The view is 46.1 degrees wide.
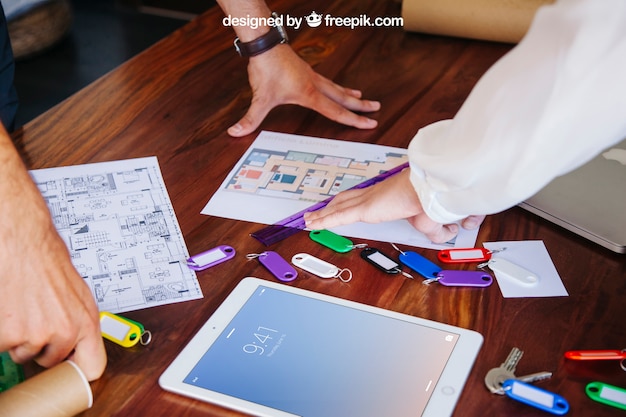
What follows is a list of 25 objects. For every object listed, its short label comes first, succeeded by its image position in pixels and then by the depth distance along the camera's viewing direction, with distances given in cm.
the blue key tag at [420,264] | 98
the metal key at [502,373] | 81
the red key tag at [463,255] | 101
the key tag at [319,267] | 98
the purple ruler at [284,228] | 106
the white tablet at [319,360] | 80
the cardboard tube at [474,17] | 158
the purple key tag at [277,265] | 98
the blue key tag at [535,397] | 79
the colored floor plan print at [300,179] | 108
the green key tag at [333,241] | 103
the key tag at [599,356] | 85
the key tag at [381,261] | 99
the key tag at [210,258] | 100
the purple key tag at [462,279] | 97
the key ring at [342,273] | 98
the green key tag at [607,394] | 80
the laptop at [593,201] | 105
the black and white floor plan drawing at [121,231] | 97
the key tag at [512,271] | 97
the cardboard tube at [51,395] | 75
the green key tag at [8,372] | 84
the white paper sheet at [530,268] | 96
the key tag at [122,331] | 88
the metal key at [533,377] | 82
